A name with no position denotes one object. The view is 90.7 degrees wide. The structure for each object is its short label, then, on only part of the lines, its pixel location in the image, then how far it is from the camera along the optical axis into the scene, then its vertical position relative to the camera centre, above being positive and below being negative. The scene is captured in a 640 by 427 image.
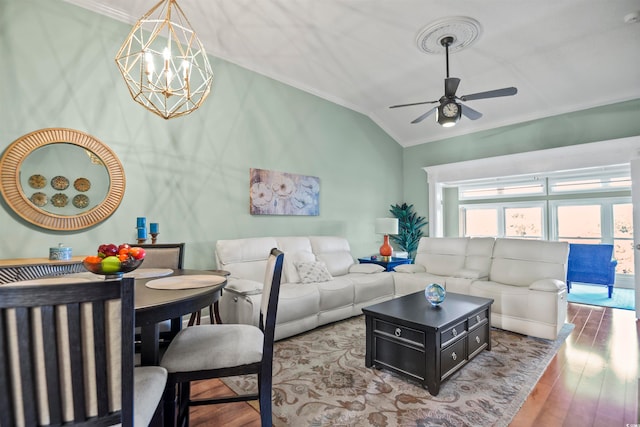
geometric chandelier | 3.30 +1.68
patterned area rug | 1.94 -1.32
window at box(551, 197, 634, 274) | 6.01 -0.46
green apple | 1.56 -0.26
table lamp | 5.23 -0.40
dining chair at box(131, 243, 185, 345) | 2.58 -0.38
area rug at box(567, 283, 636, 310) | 4.75 -1.61
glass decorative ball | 2.71 -0.78
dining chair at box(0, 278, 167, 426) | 0.84 -0.41
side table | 5.03 -0.92
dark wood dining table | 1.31 -0.43
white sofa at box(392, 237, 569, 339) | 3.24 -0.90
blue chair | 5.15 -1.08
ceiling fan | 3.24 +1.06
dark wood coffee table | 2.23 -1.03
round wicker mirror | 2.66 +0.30
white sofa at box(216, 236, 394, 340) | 3.06 -0.88
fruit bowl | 1.54 -0.29
